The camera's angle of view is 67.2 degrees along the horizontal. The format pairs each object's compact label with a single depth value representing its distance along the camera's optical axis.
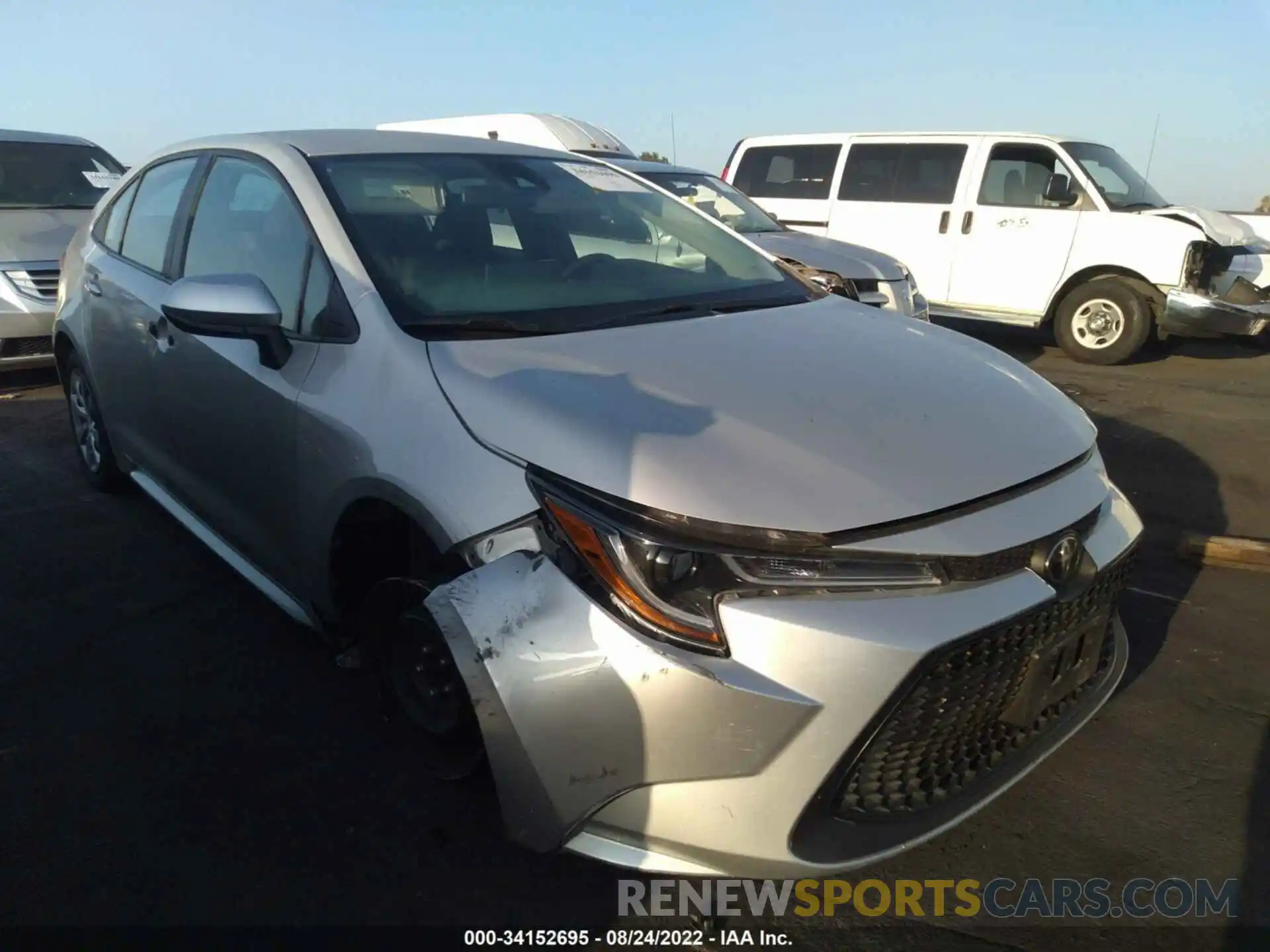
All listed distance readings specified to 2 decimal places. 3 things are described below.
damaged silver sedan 1.74
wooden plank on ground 3.84
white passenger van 7.93
